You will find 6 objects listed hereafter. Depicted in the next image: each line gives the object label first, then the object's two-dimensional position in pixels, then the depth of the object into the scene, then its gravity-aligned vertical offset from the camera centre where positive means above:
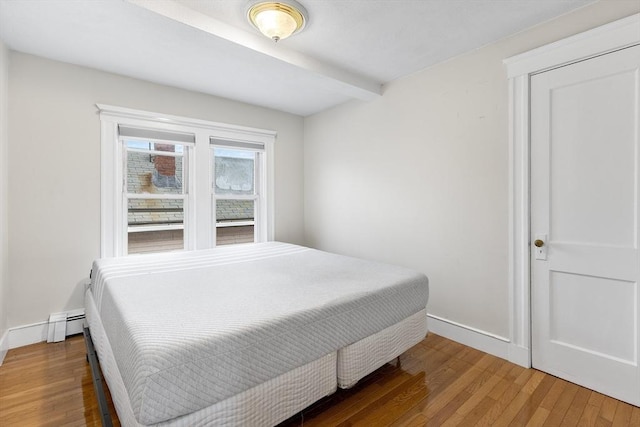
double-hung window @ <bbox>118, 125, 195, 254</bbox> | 3.11 +0.28
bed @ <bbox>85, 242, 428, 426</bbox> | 1.13 -0.58
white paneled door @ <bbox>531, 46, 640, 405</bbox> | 1.80 -0.07
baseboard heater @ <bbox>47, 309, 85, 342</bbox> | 2.58 -1.02
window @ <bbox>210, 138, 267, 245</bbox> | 3.70 +0.28
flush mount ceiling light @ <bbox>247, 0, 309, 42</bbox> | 1.90 +1.31
